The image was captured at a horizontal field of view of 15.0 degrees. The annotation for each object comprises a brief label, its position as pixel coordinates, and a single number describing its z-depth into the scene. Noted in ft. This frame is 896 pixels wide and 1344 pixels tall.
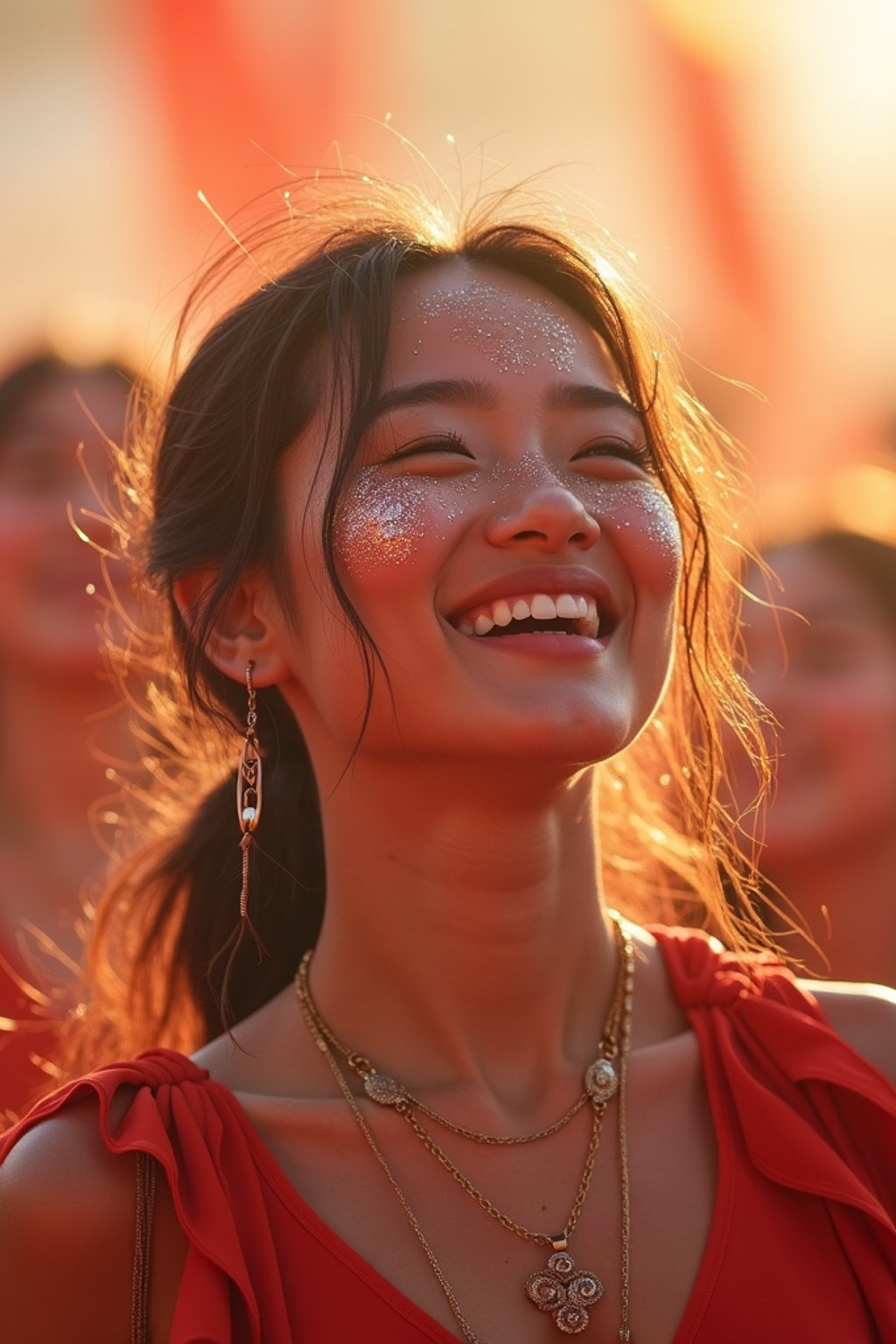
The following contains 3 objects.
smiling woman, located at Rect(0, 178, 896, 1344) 13.64
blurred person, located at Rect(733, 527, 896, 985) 28.50
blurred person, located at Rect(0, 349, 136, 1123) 30.50
